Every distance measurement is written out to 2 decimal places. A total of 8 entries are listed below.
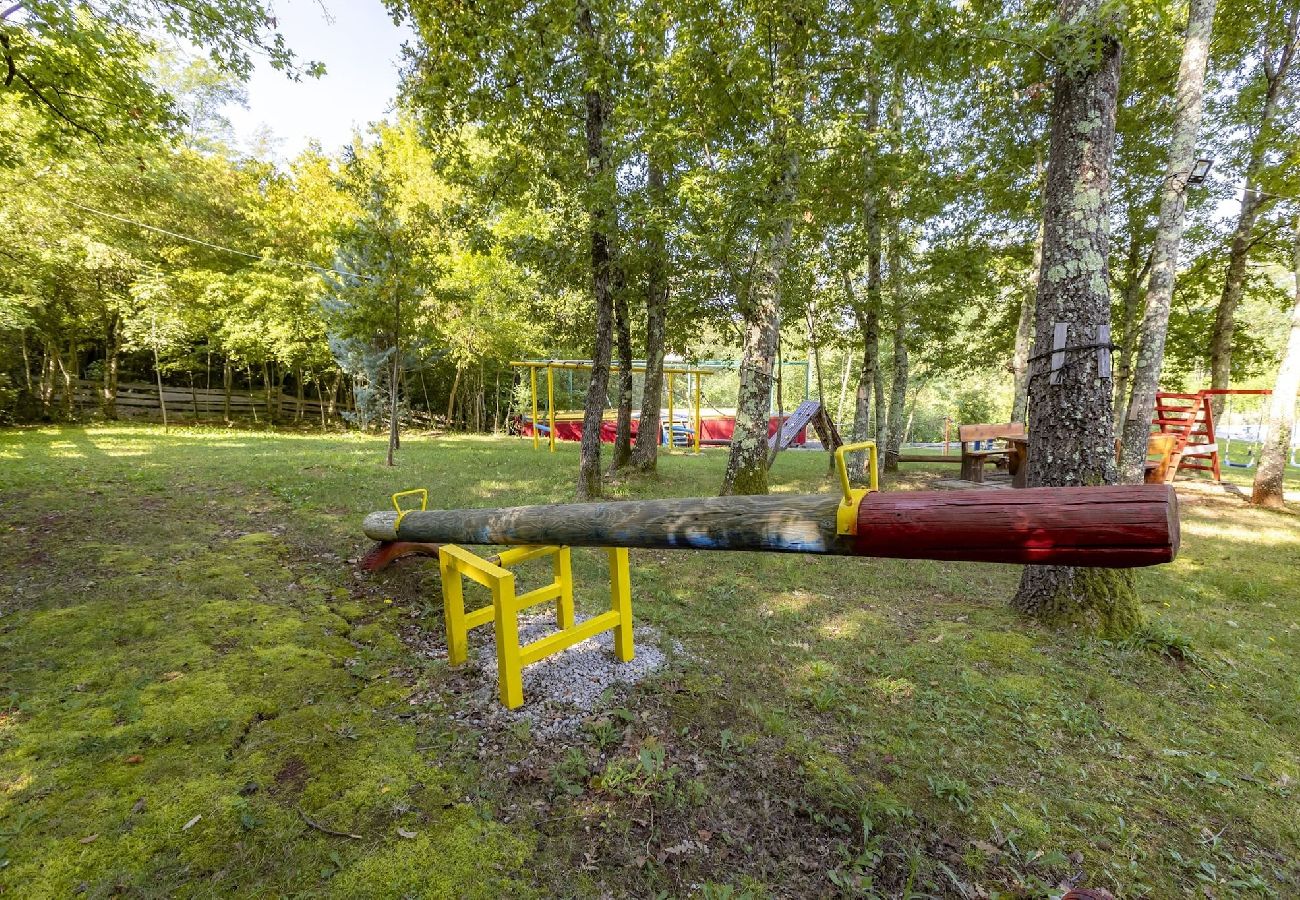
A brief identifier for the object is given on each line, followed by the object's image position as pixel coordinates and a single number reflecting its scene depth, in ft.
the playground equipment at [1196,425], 31.83
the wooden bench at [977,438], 32.40
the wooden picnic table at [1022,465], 29.96
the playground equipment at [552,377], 49.08
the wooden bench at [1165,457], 31.94
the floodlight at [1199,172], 18.93
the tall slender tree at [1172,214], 20.30
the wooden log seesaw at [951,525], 4.37
